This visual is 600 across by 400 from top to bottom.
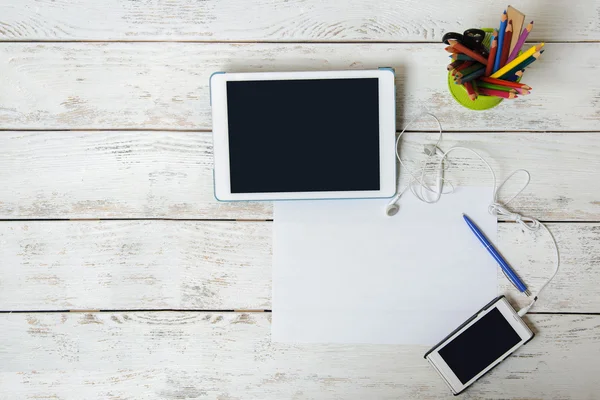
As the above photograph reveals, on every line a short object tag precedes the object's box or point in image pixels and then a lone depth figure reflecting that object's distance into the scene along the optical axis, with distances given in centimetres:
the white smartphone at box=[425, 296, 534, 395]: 72
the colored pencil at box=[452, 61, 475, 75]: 64
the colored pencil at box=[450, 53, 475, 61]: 63
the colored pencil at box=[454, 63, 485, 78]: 63
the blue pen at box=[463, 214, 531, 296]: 73
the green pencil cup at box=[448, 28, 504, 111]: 70
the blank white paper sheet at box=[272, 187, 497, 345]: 74
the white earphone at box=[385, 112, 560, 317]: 74
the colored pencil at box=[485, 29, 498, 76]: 60
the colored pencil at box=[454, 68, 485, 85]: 63
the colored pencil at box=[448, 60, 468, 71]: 64
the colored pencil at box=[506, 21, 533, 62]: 60
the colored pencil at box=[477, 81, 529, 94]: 62
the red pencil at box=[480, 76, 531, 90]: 63
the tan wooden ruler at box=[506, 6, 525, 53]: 60
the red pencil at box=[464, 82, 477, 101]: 64
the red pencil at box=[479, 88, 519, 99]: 62
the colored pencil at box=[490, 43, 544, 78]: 59
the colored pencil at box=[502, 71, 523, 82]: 64
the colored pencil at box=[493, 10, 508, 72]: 62
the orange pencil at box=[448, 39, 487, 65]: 62
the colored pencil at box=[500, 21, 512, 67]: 62
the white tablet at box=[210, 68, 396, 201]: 71
